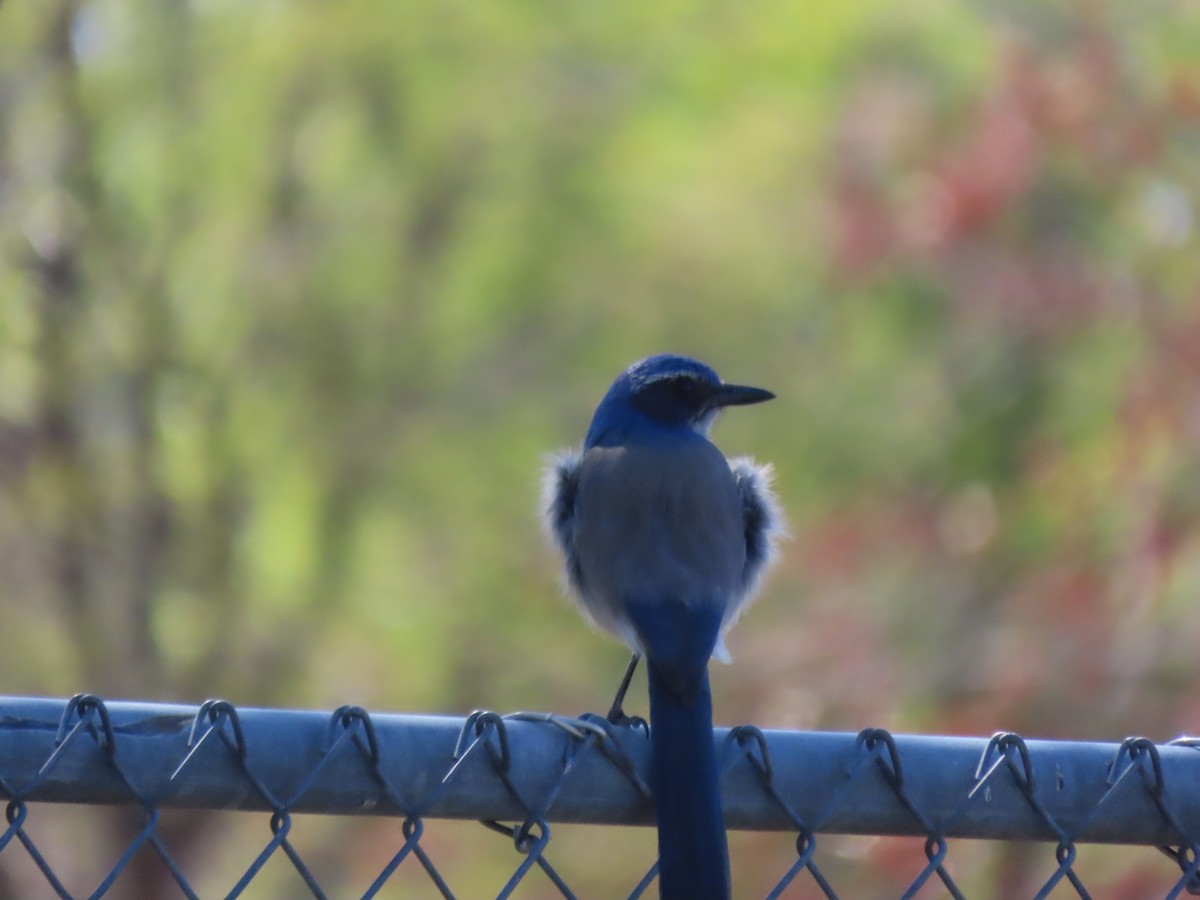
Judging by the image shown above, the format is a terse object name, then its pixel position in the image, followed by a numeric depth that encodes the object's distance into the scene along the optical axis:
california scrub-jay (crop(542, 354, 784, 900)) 4.63
